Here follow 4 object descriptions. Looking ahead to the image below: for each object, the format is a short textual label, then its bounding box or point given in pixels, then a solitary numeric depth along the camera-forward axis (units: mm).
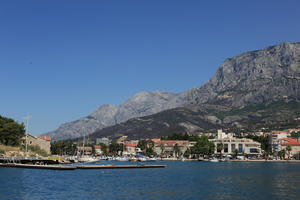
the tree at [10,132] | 160625
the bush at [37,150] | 185925
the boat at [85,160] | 193600
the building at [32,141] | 191625
